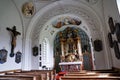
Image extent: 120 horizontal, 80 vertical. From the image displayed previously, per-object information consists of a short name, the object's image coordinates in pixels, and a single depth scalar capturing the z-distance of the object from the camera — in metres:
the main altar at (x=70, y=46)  10.45
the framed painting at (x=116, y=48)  3.48
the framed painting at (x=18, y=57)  6.03
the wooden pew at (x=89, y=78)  2.38
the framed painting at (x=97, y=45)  5.86
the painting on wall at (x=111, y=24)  3.73
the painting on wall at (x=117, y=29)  3.07
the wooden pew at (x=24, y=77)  2.53
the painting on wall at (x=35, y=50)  6.81
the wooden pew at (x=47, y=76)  3.65
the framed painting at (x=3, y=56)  4.91
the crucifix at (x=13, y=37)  5.68
